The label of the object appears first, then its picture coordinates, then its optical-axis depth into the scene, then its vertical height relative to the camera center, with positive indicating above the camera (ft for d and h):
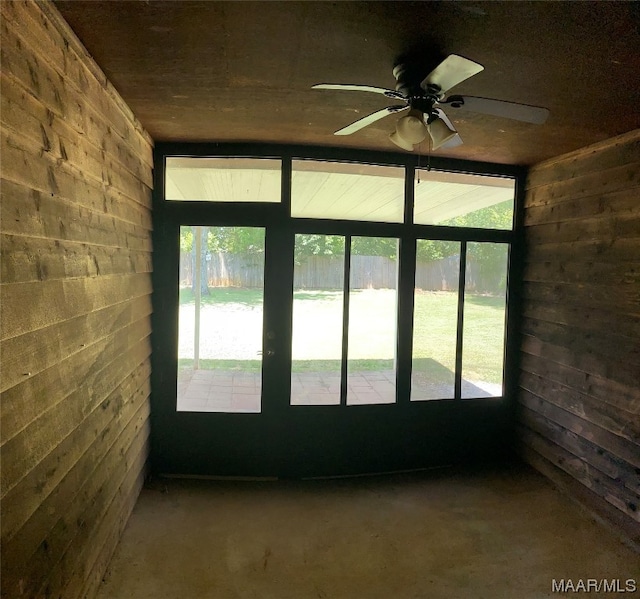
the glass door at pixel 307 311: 10.39 -1.06
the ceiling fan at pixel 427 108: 5.54 +2.39
